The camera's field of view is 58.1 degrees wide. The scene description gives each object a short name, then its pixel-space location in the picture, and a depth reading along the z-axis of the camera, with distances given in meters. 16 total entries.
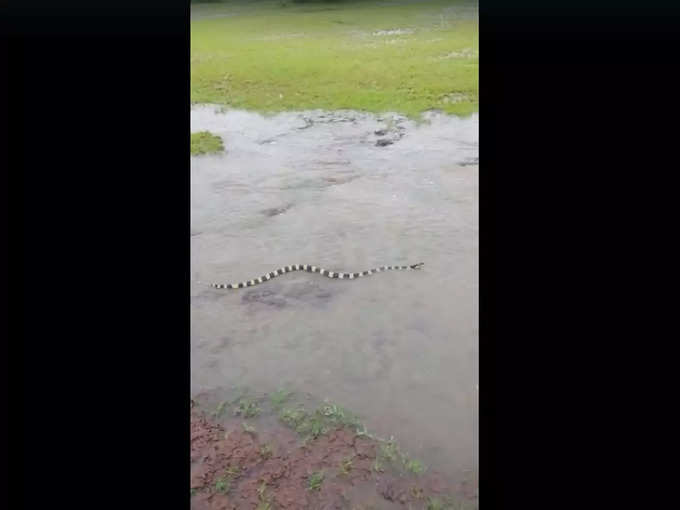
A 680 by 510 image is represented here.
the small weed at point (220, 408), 4.47
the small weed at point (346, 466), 3.75
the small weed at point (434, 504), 3.46
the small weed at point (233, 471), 3.68
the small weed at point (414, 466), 3.80
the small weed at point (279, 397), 4.62
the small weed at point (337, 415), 4.34
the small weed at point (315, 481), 3.60
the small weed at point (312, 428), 4.19
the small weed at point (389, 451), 3.92
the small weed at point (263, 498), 3.42
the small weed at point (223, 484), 3.55
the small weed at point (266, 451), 3.92
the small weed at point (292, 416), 4.34
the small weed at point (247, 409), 4.47
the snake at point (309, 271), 7.07
